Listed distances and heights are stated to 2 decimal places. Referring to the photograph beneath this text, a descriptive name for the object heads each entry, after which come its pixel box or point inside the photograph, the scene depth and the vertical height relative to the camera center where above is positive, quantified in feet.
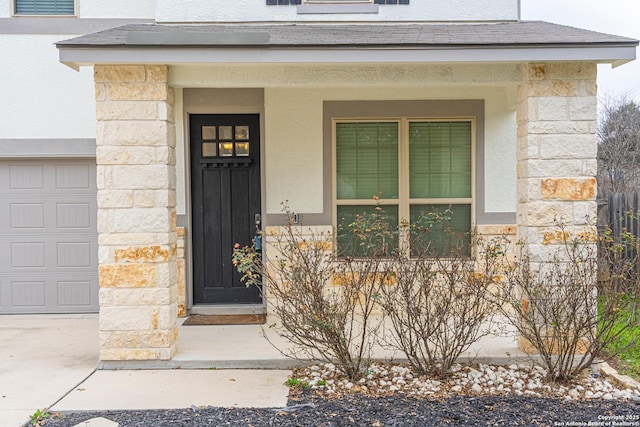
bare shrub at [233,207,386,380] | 17.12 -2.62
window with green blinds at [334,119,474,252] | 26.22 +1.67
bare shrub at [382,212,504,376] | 17.13 -2.81
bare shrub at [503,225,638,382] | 17.04 -2.94
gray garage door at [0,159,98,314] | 27.37 -1.37
